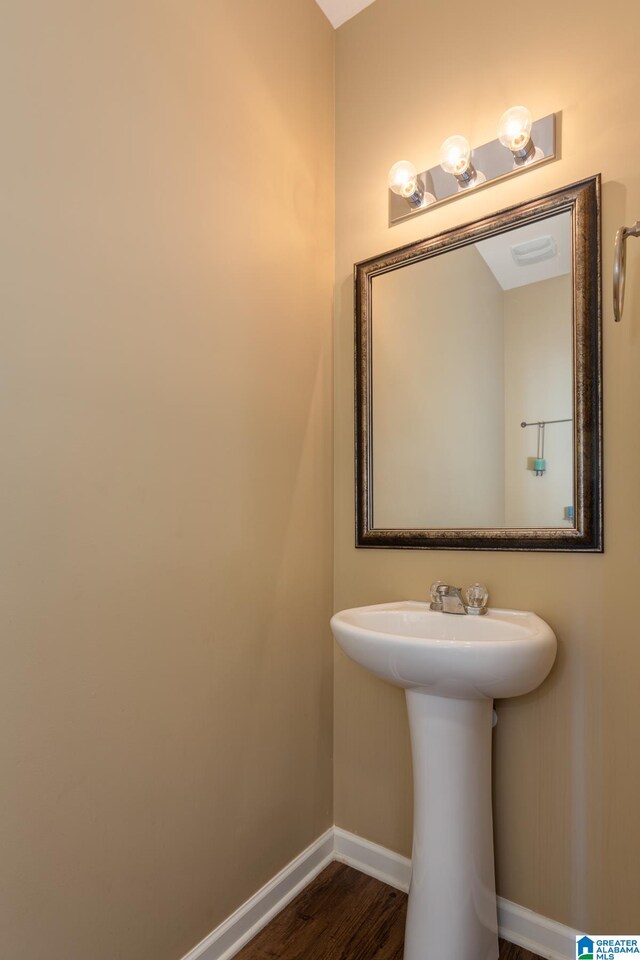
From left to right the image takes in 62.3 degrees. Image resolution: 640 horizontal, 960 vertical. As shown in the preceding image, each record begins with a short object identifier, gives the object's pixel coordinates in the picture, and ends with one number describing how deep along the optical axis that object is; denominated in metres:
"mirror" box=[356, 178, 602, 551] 1.30
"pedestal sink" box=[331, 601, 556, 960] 1.15
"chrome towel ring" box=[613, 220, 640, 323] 1.08
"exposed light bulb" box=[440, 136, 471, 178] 1.44
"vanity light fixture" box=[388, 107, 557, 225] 1.35
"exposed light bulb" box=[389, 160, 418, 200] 1.54
